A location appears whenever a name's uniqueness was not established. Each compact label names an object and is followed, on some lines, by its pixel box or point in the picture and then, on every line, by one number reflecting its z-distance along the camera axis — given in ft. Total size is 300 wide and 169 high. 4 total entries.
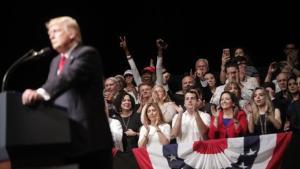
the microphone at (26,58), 19.25
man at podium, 18.10
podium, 17.53
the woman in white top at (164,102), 42.37
